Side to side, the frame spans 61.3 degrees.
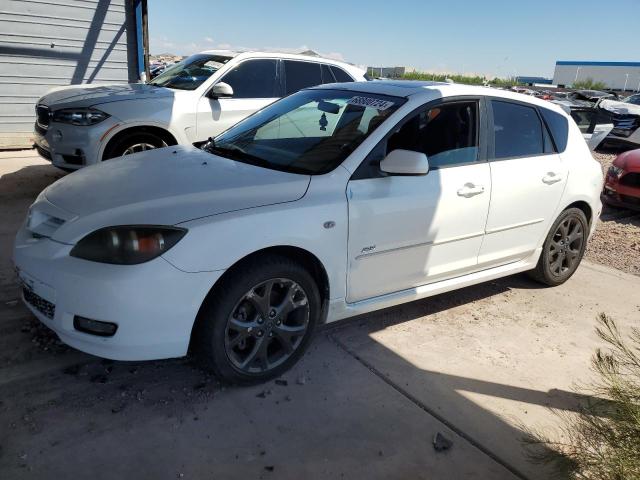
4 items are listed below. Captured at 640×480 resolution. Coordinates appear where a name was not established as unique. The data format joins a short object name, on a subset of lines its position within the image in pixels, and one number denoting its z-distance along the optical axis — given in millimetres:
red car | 7461
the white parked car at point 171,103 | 6039
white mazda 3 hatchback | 2732
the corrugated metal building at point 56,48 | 10070
